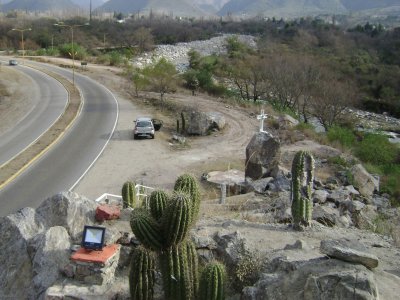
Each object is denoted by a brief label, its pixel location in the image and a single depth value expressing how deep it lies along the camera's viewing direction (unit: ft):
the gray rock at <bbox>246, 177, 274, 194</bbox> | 67.99
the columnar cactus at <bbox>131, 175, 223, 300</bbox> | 31.01
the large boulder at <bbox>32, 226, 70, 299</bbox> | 34.35
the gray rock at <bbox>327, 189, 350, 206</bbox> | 61.05
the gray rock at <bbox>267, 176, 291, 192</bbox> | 67.20
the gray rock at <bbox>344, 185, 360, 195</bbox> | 71.28
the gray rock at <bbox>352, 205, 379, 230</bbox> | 51.01
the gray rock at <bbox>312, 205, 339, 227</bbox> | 47.82
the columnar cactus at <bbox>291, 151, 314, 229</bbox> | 43.24
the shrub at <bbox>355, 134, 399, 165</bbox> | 106.11
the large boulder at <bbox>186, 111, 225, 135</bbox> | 119.65
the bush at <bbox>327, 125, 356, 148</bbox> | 115.24
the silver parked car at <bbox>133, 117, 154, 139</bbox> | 111.45
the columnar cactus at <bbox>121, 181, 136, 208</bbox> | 47.75
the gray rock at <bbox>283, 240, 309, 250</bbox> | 36.52
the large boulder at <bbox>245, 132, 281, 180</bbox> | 78.74
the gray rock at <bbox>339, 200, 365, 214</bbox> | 55.86
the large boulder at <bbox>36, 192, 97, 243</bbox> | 39.96
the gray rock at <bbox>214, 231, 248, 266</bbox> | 35.04
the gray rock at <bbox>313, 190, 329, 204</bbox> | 59.47
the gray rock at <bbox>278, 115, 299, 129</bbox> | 122.93
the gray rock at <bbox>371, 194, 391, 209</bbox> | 69.26
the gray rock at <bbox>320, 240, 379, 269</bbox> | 27.76
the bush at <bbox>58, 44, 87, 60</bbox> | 262.02
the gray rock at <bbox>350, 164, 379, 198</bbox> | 76.54
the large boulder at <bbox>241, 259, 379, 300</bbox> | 24.94
